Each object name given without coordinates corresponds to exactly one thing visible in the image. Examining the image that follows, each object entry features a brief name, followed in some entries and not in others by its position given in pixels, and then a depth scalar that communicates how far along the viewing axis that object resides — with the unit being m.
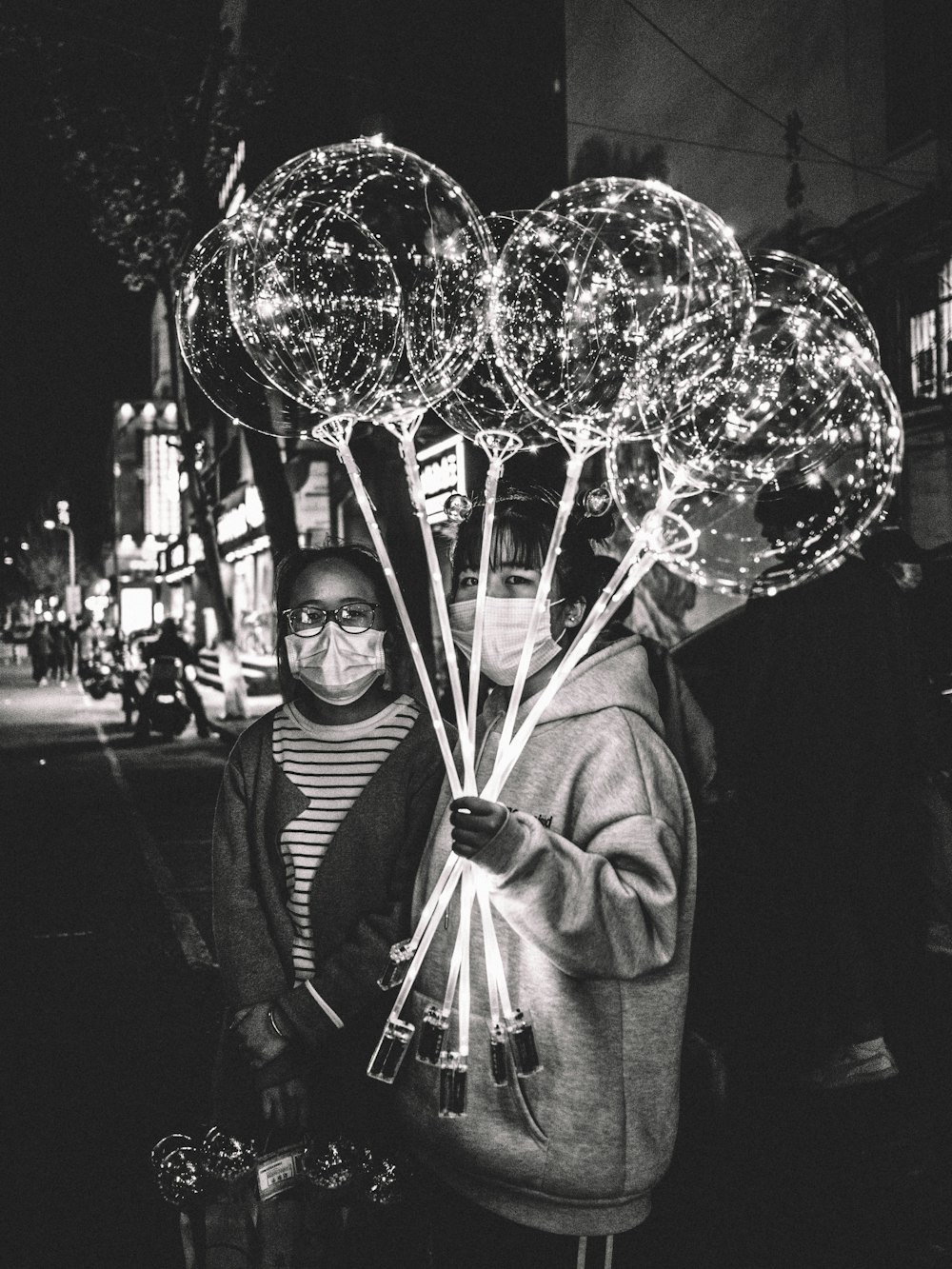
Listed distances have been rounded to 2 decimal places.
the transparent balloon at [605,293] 2.14
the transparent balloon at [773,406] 2.21
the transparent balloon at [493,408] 2.63
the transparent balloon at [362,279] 2.36
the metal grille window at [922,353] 9.17
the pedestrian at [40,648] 36.00
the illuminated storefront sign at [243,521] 26.67
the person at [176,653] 17.64
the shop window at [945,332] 8.93
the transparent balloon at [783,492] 2.24
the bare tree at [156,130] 15.14
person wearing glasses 2.33
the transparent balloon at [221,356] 2.74
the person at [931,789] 3.72
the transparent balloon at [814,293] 2.28
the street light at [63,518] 70.81
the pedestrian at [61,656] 38.62
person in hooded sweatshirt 1.81
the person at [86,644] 30.56
